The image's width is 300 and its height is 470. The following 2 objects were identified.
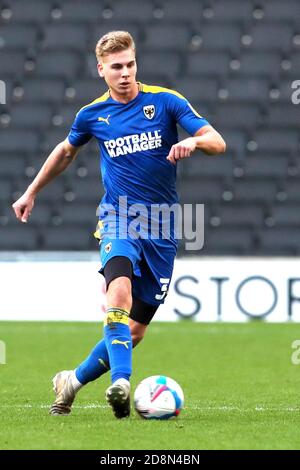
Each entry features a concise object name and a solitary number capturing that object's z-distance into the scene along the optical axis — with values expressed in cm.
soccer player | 1253
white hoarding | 2727
